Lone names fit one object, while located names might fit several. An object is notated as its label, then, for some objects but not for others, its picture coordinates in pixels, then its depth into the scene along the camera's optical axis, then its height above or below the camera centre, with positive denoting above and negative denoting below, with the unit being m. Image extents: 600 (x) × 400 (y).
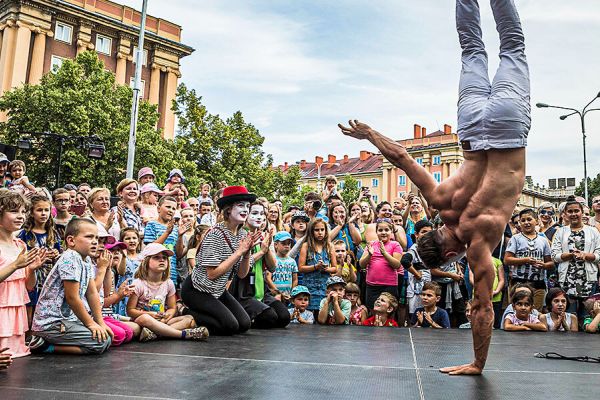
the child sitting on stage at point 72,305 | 4.16 -0.35
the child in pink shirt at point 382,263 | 7.09 +0.13
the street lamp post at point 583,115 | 21.05 +6.76
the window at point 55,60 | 33.34 +12.77
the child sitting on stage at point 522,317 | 6.37 -0.48
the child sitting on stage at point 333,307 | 6.79 -0.46
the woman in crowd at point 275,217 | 8.13 +0.82
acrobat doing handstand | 3.67 +0.77
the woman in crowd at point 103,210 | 6.22 +0.63
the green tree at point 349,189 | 51.75 +8.20
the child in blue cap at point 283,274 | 6.96 -0.07
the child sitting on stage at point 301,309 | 6.93 -0.52
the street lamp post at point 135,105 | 15.48 +4.80
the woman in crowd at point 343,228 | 7.64 +0.65
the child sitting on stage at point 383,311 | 6.74 -0.48
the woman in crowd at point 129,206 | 6.81 +0.77
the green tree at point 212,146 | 26.55 +6.15
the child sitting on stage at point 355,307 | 6.93 -0.46
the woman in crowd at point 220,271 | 5.46 -0.04
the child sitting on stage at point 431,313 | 6.61 -0.49
